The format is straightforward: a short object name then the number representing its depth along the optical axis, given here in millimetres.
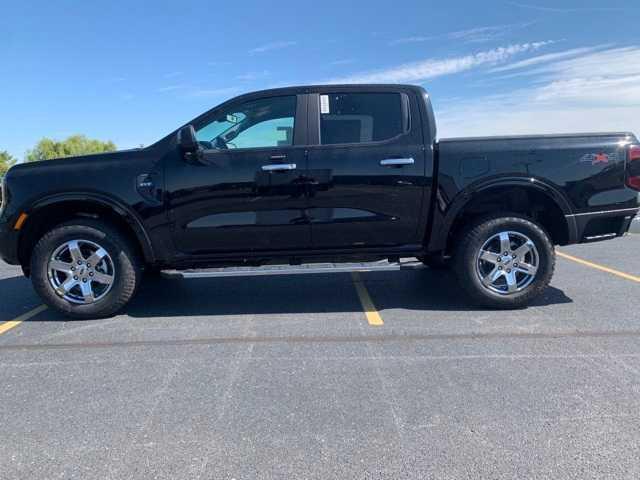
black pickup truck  4438
